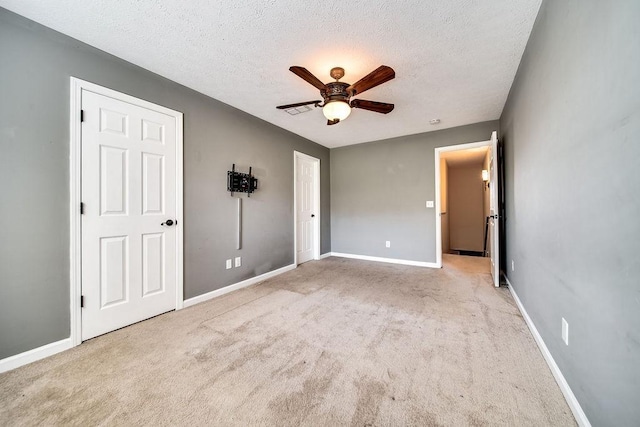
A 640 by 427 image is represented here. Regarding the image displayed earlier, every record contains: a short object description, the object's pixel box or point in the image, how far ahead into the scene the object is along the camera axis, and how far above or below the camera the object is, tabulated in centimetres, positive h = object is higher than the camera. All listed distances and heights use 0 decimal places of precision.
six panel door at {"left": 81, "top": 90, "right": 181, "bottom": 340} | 200 +1
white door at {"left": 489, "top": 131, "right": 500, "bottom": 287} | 309 +2
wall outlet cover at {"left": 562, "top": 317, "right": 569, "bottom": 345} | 136 -68
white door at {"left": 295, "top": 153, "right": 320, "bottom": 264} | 452 +16
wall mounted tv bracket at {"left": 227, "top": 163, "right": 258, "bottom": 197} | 311 +45
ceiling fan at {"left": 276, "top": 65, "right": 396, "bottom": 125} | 198 +114
